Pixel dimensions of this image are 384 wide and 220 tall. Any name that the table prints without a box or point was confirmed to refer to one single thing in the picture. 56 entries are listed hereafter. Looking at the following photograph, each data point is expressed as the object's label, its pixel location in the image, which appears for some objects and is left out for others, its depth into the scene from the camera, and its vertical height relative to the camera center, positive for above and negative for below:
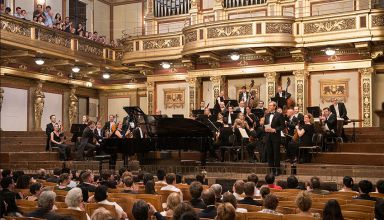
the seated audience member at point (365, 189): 5.47 -0.81
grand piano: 10.45 -0.51
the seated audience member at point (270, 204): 4.50 -0.80
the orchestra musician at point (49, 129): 13.38 -0.40
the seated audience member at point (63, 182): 6.71 -0.90
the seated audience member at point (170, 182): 6.50 -0.90
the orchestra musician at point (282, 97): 12.20 +0.39
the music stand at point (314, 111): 12.12 +0.05
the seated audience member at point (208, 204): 4.61 -0.84
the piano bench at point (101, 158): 10.68 -0.96
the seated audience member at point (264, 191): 5.54 -0.84
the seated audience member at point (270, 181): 6.83 -0.91
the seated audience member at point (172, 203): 4.64 -0.81
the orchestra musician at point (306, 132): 10.34 -0.38
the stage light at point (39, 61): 16.53 +1.70
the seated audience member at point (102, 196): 5.13 -0.83
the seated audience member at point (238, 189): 5.64 -0.83
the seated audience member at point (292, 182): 6.88 -0.93
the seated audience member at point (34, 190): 6.11 -0.92
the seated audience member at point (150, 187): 6.13 -0.88
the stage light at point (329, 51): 15.29 +1.85
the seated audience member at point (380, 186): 5.92 -0.85
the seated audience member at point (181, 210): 3.88 -0.73
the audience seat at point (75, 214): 4.53 -0.89
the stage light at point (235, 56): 16.24 +1.82
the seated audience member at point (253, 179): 6.55 -0.84
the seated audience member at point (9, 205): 4.83 -0.87
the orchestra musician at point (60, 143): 12.84 -0.74
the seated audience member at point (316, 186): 6.34 -0.92
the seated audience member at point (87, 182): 6.57 -0.92
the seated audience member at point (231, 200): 4.69 -0.79
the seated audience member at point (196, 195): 5.15 -0.82
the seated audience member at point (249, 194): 5.25 -0.83
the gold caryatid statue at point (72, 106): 19.33 +0.29
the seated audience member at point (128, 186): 6.36 -0.91
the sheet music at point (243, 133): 10.46 -0.40
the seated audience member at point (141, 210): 4.05 -0.77
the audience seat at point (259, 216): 4.15 -0.85
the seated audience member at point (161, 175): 7.25 -0.87
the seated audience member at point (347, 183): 6.48 -0.88
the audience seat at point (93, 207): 4.88 -0.91
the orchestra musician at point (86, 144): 12.31 -0.73
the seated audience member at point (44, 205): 4.57 -0.82
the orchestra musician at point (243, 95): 13.75 +0.49
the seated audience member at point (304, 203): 4.42 -0.78
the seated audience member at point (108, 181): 6.88 -0.95
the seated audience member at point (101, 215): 3.82 -0.76
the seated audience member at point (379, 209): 4.00 -0.76
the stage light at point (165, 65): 17.94 +1.71
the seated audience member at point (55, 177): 7.78 -1.00
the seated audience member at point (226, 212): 3.81 -0.74
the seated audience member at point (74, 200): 4.80 -0.81
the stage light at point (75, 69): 18.25 +1.59
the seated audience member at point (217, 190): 5.65 -0.85
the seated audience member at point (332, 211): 3.90 -0.75
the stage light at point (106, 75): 20.23 +1.52
